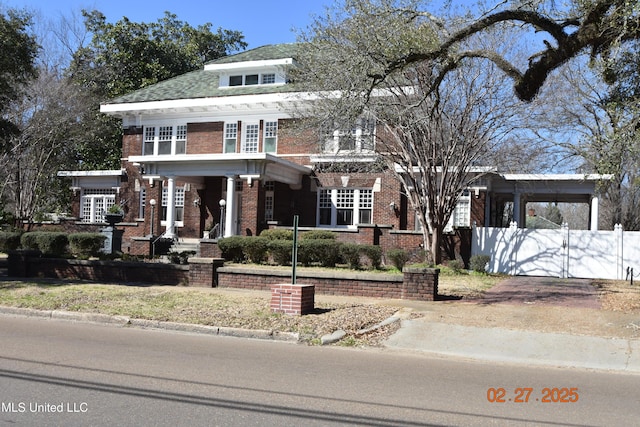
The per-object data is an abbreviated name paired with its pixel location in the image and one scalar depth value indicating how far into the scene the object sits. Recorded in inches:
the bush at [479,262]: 823.1
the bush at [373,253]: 705.6
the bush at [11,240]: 896.3
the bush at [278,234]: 842.8
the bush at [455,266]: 797.2
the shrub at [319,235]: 821.1
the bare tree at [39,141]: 1250.0
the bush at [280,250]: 718.5
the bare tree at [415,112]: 569.9
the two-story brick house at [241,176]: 951.6
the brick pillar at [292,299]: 458.3
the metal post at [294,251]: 467.8
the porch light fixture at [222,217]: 1012.4
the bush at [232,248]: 764.6
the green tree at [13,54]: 716.0
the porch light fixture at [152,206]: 1067.2
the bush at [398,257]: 729.6
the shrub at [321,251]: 709.9
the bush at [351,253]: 699.4
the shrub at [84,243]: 770.2
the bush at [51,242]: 764.6
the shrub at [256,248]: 745.6
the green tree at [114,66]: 1545.3
